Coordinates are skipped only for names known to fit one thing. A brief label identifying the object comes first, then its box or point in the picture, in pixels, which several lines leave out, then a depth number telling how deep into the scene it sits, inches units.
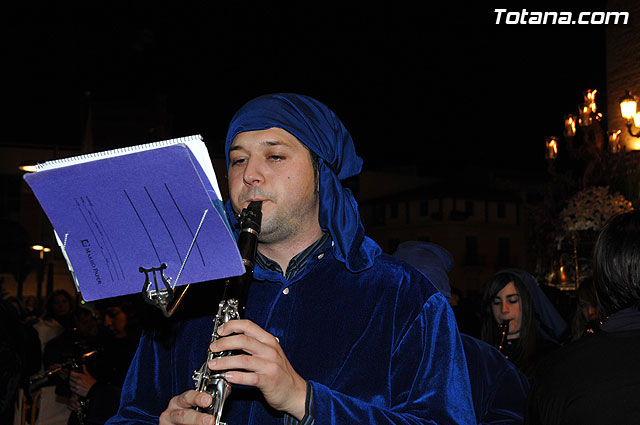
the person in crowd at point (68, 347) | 191.2
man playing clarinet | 74.5
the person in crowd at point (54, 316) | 307.9
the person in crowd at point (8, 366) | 168.9
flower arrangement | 265.4
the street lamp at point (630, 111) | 325.4
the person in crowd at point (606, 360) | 80.7
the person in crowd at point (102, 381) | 165.5
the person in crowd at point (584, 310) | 198.7
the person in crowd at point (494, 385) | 125.2
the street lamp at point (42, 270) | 708.0
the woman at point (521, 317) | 179.5
